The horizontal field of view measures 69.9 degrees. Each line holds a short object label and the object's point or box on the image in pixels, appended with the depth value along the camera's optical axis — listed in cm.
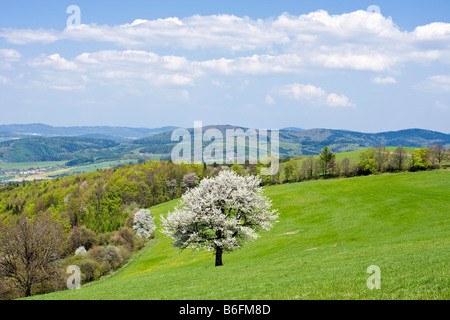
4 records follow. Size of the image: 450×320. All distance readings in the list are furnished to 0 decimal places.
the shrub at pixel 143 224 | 10389
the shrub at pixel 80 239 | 9812
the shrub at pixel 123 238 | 9169
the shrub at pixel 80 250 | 9009
